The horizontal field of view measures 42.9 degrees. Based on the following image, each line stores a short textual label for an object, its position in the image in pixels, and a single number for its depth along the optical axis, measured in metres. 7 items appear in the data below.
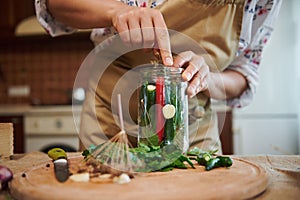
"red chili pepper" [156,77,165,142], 0.64
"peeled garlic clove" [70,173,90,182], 0.51
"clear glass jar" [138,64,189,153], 0.64
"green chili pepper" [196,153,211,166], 0.62
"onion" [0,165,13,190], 0.54
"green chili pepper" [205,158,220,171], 0.59
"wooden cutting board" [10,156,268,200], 0.45
